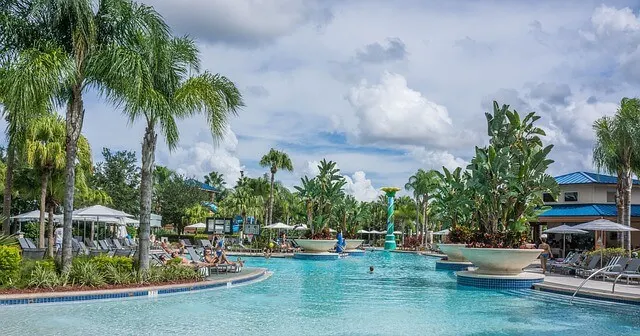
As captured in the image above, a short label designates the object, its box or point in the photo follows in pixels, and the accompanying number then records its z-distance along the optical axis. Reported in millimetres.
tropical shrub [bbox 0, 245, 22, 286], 13883
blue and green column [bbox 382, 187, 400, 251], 56625
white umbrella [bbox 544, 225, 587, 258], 27220
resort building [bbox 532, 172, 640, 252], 40594
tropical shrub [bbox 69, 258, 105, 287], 14859
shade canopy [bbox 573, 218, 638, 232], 24027
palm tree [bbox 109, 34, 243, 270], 15898
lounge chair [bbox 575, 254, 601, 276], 21141
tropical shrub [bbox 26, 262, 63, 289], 14055
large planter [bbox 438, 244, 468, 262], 28722
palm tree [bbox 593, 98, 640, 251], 27766
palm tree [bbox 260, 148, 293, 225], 53062
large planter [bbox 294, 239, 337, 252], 36844
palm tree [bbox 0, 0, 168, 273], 14695
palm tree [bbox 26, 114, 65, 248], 23922
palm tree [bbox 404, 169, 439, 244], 69888
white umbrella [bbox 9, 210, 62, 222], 29859
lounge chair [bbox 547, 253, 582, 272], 22859
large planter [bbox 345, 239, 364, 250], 45397
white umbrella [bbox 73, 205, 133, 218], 25750
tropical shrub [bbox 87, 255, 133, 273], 15703
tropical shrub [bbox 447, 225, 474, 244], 26091
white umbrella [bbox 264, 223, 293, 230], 41959
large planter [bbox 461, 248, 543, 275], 19625
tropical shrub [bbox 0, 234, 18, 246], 15602
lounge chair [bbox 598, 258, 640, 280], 19161
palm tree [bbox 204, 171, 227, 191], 96750
